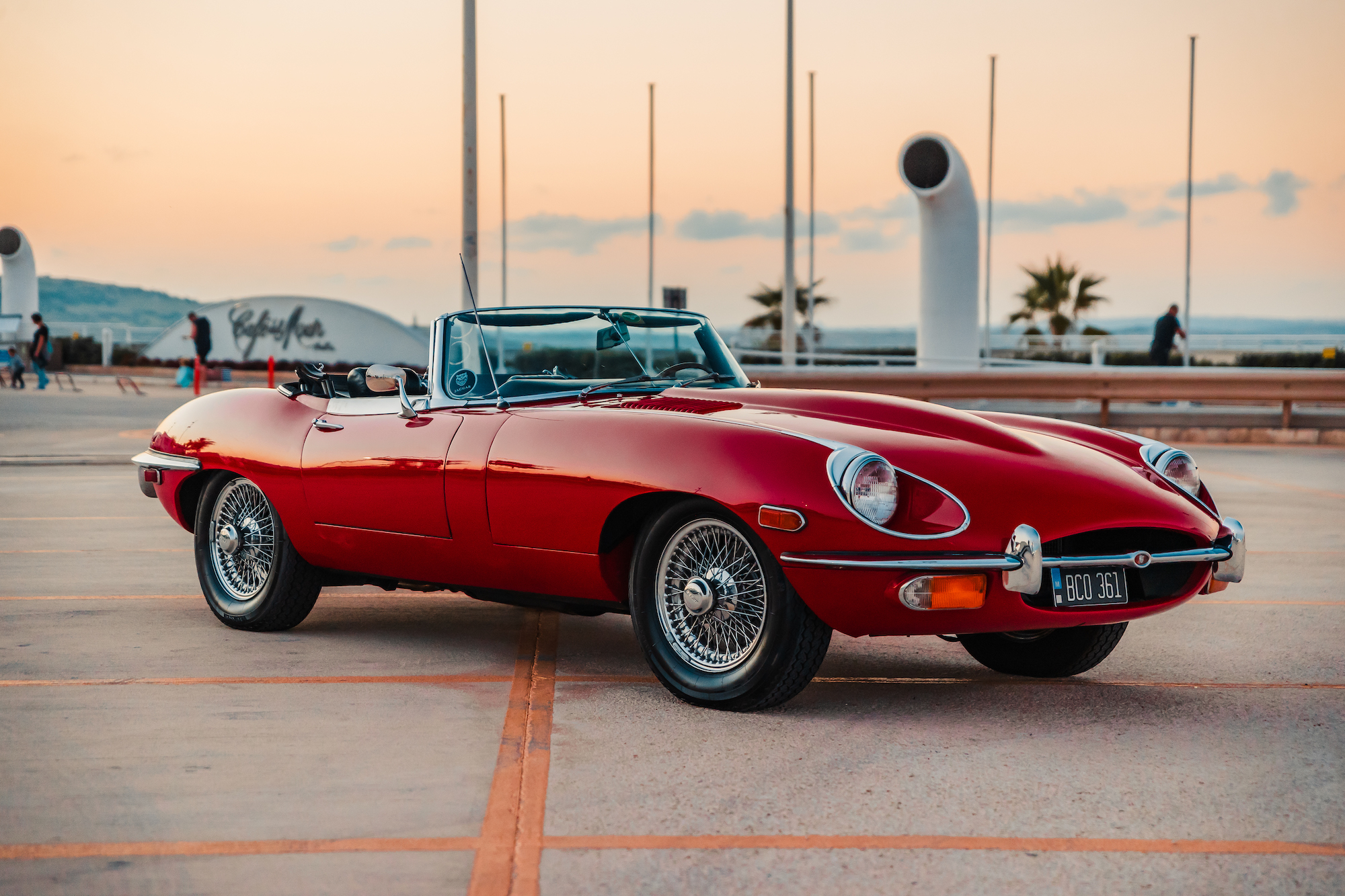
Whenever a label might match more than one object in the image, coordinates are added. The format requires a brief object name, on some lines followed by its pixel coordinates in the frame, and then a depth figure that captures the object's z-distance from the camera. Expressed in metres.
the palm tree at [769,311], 58.41
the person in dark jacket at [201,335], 30.44
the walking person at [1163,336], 24.28
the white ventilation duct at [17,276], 47.06
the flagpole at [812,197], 42.68
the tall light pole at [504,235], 49.03
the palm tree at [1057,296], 59.78
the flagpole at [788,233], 28.45
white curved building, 47.09
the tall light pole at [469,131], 18.12
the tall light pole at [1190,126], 40.22
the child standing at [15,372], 32.75
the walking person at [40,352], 31.77
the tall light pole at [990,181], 41.53
